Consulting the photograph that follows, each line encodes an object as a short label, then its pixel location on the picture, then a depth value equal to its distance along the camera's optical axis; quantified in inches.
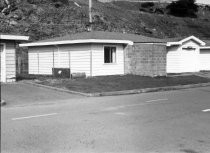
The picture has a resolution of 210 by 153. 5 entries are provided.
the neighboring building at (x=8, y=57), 927.7
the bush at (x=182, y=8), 3503.9
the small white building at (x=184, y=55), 1427.2
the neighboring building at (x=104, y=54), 1155.9
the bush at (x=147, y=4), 3705.7
